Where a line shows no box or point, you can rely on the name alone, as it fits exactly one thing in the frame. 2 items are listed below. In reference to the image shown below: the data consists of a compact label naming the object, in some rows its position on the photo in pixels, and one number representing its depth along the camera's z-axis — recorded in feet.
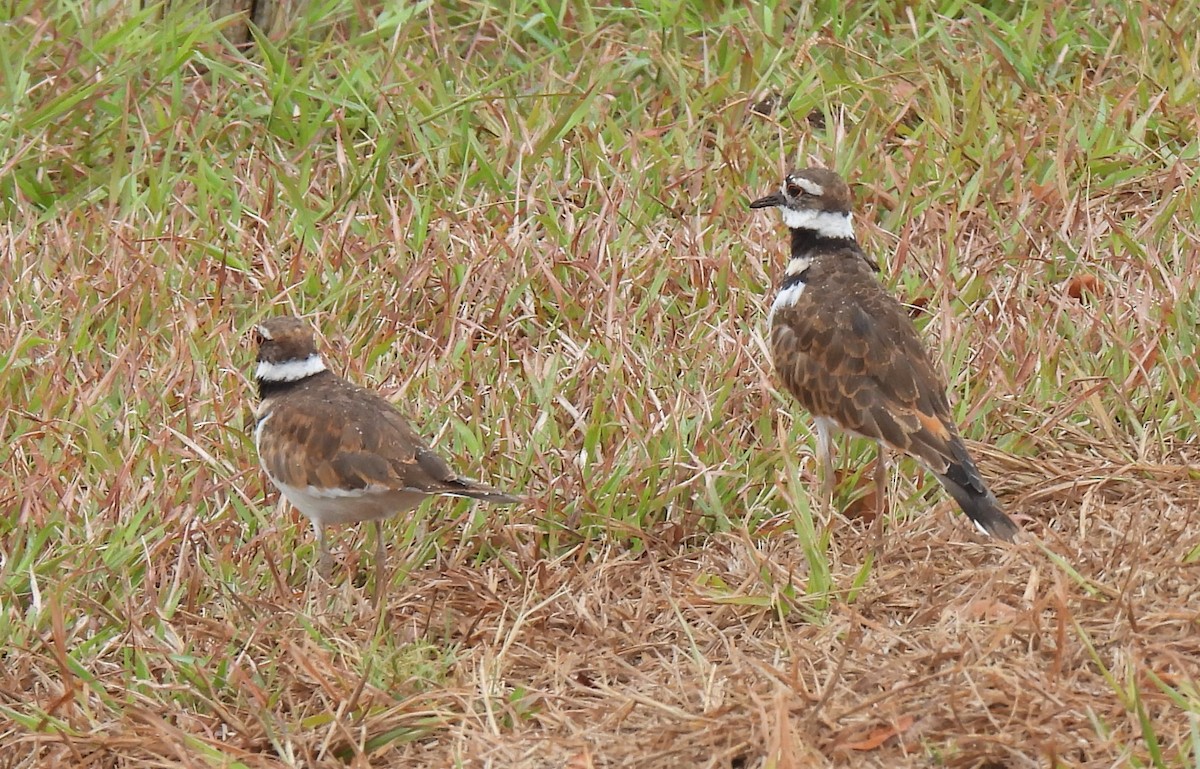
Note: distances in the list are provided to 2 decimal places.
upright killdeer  35.68
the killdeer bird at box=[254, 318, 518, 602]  33.83
